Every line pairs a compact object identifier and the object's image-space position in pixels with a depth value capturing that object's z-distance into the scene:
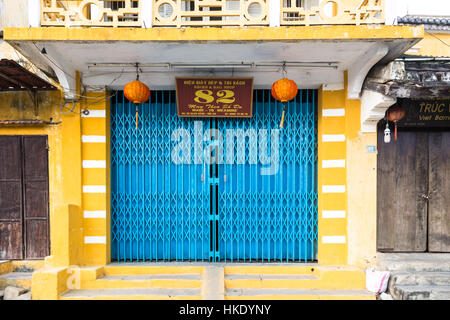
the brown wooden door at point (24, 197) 4.84
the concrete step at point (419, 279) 4.33
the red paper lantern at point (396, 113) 4.48
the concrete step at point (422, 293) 4.09
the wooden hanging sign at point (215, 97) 4.68
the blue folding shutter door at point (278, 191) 4.95
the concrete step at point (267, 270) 4.73
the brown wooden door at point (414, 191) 4.90
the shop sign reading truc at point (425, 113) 4.81
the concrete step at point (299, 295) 4.27
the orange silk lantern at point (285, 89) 4.15
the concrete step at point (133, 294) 4.26
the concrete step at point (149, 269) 4.73
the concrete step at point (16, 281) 4.56
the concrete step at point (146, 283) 4.51
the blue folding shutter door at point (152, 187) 4.96
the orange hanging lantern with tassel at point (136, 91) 4.23
